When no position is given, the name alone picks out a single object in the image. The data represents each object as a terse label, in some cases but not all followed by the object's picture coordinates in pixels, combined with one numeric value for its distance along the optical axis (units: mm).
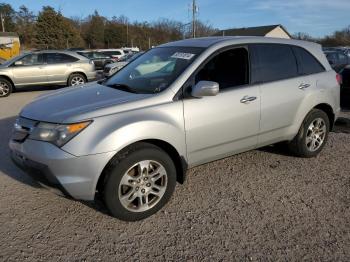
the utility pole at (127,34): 72438
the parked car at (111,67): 16320
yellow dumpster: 39375
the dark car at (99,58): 24375
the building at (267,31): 58419
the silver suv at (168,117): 3344
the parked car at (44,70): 13195
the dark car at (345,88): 8680
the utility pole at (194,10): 47000
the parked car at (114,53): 26733
